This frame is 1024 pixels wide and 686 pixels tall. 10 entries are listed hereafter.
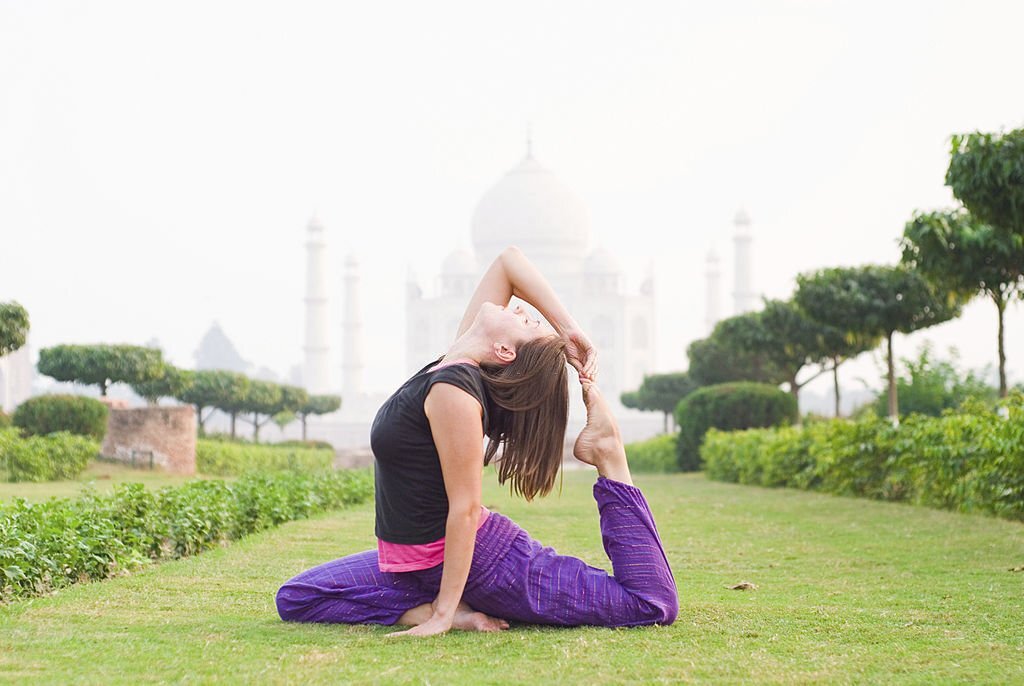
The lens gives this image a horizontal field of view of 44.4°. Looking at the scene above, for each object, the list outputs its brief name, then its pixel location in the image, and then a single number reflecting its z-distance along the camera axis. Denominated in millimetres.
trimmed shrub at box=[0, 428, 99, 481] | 13141
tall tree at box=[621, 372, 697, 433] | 35062
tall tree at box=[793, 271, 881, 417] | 16172
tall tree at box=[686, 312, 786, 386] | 23109
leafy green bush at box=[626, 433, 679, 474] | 21109
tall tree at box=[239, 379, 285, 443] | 31109
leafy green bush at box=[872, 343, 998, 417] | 21797
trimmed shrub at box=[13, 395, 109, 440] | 16031
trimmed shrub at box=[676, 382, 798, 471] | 19156
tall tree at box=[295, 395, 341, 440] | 37875
